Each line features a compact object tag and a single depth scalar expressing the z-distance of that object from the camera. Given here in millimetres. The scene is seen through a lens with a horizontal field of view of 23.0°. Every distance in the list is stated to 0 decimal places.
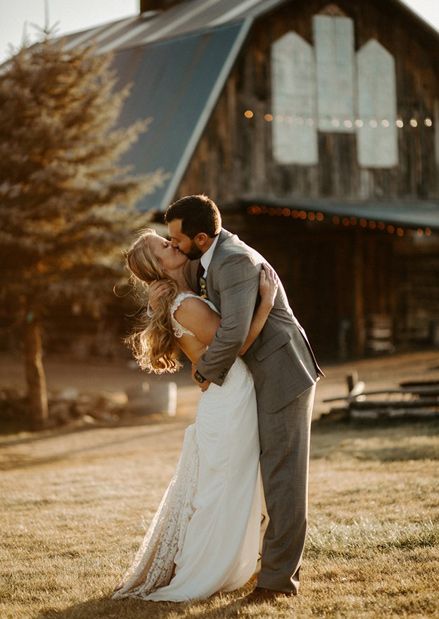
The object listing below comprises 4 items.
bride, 5496
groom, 5402
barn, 23250
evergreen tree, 16438
